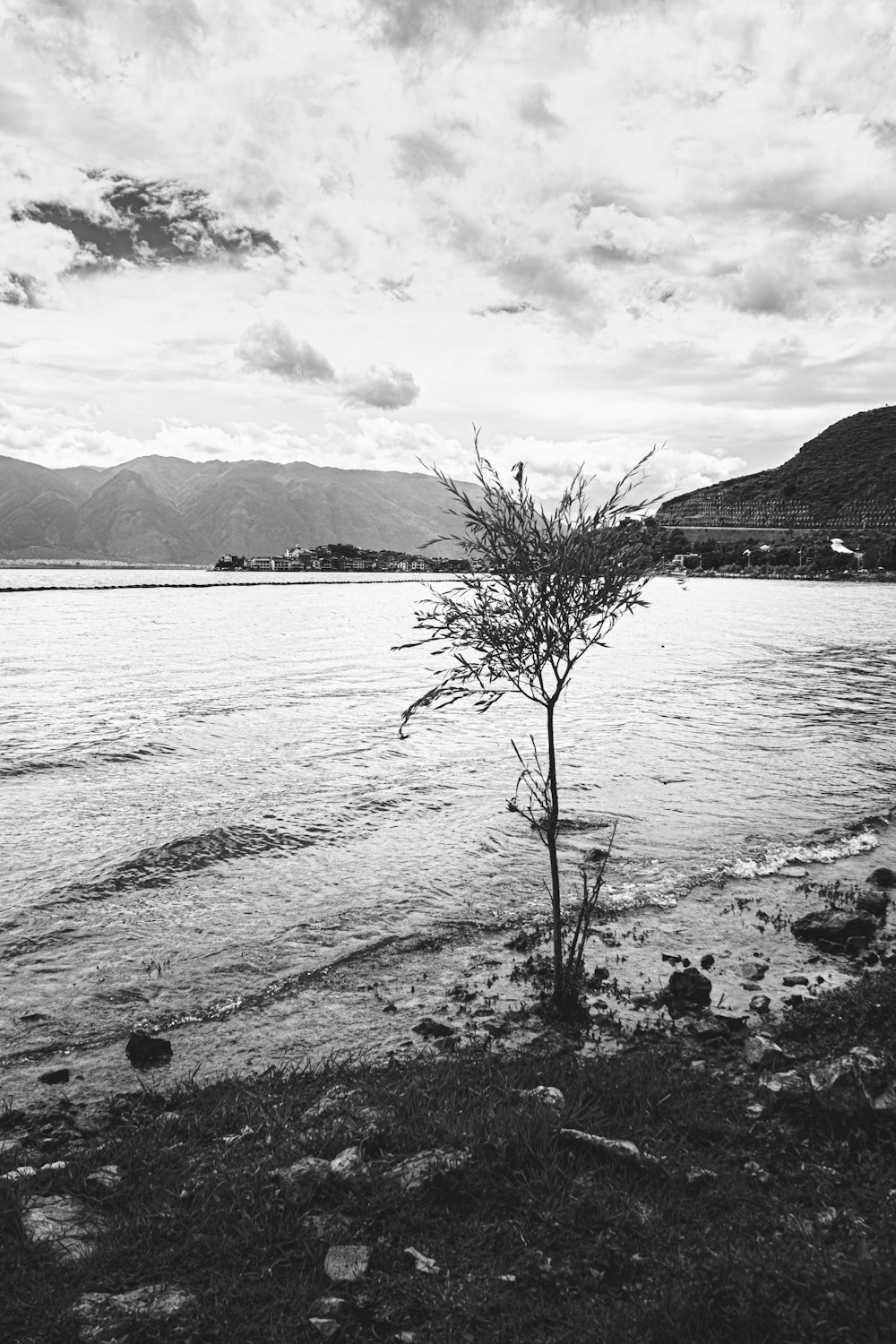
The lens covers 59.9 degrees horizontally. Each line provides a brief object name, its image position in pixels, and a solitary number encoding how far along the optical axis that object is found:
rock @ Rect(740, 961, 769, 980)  12.16
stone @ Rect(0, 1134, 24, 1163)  8.05
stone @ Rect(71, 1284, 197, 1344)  5.54
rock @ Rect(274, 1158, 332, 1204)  6.89
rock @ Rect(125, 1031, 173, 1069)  10.30
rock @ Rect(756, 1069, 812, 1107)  8.12
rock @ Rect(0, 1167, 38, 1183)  7.36
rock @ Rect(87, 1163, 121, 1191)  7.21
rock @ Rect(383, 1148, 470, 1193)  7.00
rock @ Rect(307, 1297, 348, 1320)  5.74
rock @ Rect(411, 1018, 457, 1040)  10.70
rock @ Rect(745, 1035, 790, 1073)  9.16
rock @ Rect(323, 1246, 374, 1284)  6.04
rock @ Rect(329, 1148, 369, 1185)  7.11
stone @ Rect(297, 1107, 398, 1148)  7.83
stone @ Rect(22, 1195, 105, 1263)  6.35
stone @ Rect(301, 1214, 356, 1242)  6.48
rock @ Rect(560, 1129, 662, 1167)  7.18
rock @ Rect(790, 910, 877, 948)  13.31
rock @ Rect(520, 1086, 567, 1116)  8.14
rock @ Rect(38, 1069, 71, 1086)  9.75
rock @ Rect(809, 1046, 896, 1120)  7.58
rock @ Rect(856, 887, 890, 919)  14.59
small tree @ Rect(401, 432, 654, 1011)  10.90
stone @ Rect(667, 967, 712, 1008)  11.29
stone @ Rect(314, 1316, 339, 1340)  5.55
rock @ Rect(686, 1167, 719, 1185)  6.91
